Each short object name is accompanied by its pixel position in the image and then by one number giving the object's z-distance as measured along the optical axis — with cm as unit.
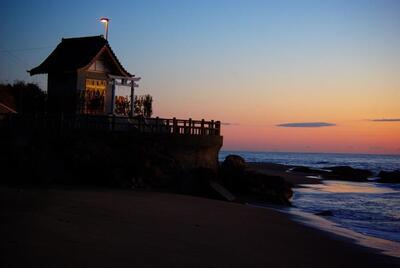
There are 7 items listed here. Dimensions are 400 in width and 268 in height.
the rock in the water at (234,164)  2876
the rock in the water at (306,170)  6875
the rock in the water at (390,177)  5575
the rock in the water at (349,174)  5827
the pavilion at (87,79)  3094
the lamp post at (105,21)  3193
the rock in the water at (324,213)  2208
